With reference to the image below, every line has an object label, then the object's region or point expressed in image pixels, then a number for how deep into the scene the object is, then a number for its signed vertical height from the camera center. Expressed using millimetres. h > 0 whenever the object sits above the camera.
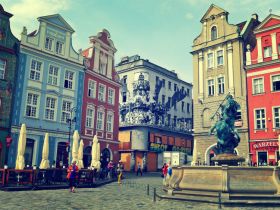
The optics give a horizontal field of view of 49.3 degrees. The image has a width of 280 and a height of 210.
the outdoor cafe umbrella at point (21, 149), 19736 +479
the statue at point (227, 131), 18453 +1906
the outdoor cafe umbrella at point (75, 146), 24292 +907
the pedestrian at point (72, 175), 17469 -983
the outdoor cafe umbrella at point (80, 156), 24734 +128
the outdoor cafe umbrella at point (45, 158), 22125 -76
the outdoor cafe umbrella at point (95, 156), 26297 +222
